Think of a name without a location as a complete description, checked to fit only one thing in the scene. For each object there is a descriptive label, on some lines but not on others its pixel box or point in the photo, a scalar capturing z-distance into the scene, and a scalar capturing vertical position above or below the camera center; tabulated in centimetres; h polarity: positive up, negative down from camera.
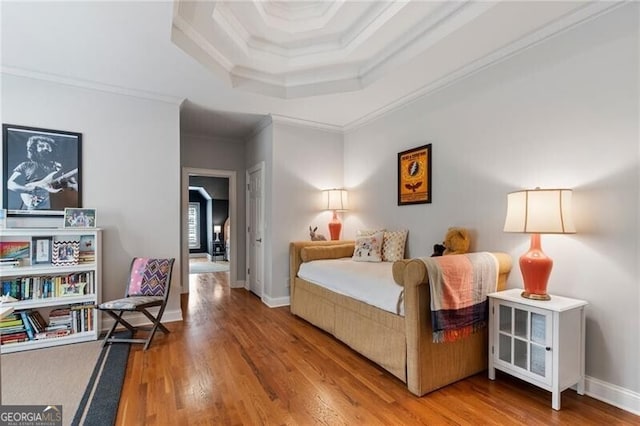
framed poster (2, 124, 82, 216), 279 +37
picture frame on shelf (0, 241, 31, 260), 271 -36
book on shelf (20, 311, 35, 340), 269 -103
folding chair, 280 -80
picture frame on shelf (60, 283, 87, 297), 284 -74
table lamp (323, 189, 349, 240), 431 +8
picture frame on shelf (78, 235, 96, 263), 296 -38
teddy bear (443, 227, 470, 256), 272 -28
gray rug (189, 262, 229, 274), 718 -145
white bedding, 231 -63
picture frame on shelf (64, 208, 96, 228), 288 -8
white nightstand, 187 -85
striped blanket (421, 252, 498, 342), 201 -56
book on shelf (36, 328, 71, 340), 272 -112
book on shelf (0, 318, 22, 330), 262 -98
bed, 204 -96
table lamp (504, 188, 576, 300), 195 -8
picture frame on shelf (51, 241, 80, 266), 282 -40
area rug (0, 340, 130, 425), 187 -121
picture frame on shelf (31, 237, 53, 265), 280 -37
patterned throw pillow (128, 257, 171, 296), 306 -68
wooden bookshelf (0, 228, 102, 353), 266 -68
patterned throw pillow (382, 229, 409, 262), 349 -41
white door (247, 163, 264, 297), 448 -28
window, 1021 -54
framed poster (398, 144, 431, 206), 327 +38
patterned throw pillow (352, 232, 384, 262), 354 -46
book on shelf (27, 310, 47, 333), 272 -100
